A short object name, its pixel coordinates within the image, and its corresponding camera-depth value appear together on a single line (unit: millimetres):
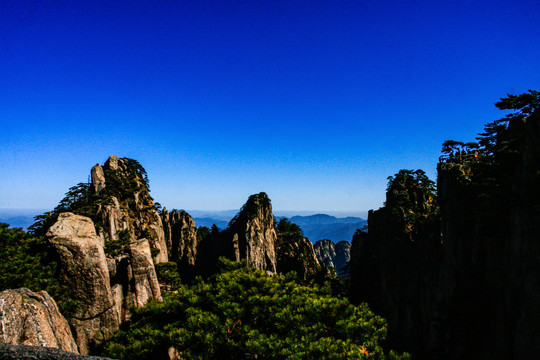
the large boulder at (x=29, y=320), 12883
